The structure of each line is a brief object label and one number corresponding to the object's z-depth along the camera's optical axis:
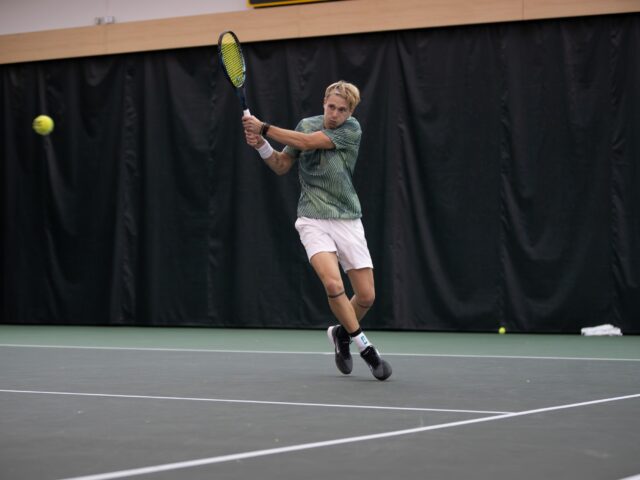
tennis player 6.29
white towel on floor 10.48
